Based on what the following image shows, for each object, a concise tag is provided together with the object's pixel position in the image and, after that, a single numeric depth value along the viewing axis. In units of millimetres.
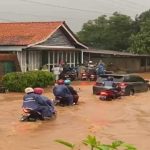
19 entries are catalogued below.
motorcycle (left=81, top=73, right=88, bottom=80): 34812
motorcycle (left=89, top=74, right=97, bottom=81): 34844
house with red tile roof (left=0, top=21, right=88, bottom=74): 32769
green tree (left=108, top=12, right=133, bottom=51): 69562
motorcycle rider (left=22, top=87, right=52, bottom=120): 15352
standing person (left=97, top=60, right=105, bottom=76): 33656
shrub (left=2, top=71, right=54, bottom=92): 25250
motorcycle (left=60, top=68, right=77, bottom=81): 33469
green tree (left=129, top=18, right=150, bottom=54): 57062
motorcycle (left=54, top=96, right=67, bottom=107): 19297
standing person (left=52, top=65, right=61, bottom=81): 32625
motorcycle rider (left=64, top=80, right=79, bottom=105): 19516
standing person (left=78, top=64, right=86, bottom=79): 35131
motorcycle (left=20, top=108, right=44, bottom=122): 15399
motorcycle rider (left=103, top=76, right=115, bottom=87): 23009
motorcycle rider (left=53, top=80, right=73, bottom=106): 18953
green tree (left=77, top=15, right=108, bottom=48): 72500
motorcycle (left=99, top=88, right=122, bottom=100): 22266
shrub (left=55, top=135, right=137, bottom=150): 3494
